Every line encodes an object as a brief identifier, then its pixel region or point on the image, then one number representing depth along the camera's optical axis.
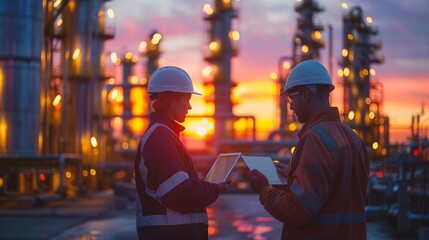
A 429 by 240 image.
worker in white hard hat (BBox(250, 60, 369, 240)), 5.27
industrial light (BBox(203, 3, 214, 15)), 58.31
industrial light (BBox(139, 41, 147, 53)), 74.06
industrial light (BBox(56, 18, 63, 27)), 40.76
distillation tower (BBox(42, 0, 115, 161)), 41.88
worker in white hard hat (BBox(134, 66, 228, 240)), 5.83
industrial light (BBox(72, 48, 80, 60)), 42.18
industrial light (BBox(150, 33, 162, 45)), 73.09
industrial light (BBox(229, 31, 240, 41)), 58.22
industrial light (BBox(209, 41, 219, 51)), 57.28
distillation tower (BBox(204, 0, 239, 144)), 56.69
